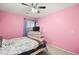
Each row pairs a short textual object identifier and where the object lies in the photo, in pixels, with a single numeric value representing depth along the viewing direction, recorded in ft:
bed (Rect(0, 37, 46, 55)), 5.26
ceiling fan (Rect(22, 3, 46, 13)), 5.44
